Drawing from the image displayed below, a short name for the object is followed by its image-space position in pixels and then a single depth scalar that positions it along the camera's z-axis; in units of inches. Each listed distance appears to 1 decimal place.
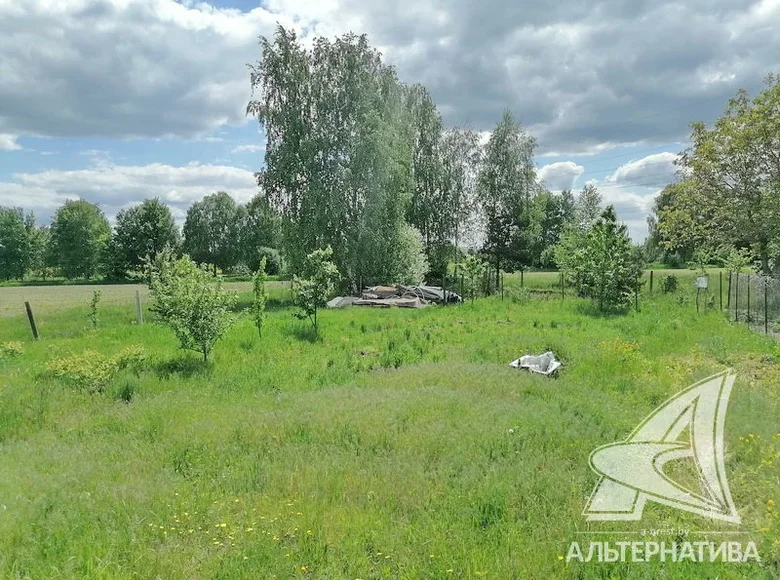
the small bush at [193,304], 398.9
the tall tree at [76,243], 2294.5
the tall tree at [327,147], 896.3
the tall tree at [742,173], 718.5
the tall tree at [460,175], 1333.7
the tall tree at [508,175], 1437.0
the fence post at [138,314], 625.2
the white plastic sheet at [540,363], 355.6
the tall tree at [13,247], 2347.4
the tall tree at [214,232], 2317.9
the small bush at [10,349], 433.9
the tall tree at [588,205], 1844.2
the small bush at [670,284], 867.6
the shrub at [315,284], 530.3
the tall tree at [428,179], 1259.8
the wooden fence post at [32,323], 542.9
